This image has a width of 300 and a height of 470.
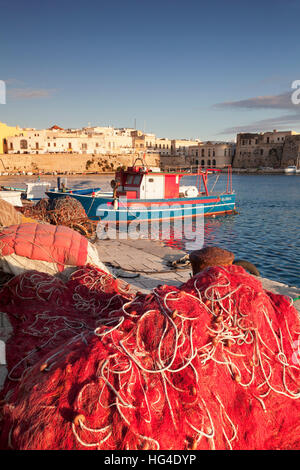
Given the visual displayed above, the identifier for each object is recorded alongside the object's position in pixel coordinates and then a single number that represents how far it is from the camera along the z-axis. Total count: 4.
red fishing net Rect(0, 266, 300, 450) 2.19
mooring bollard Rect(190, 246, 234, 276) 6.34
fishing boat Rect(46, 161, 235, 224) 18.34
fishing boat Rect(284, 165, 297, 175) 93.75
